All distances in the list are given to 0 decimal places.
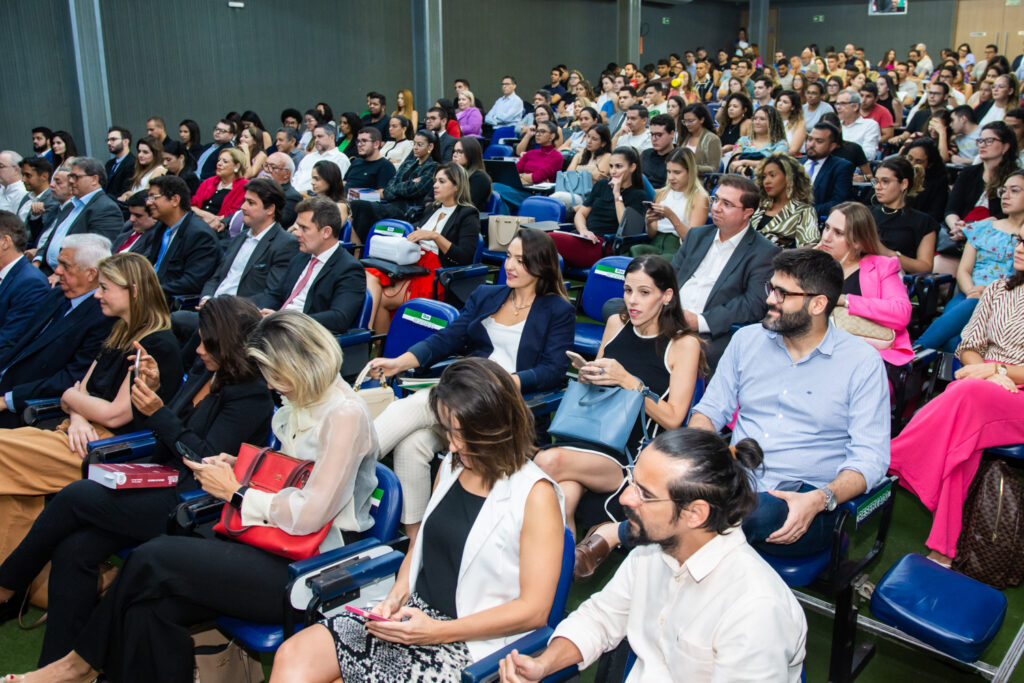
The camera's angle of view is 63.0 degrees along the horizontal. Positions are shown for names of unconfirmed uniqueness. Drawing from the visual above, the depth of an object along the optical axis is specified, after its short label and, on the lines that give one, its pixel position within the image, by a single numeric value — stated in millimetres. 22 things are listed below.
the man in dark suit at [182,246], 4988
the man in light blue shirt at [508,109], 11398
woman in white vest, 1853
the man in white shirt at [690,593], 1505
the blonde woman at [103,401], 3014
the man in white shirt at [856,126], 7395
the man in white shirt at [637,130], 7316
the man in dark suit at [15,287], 4078
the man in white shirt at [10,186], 7215
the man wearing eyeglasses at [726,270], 3562
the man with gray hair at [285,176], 6137
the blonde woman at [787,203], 4516
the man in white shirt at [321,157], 7754
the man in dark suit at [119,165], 7855
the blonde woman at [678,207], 4988
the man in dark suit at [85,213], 5805
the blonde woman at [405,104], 10070
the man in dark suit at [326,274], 4047
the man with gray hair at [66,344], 3564
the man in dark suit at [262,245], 4656
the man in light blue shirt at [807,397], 2348
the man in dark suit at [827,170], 5496
